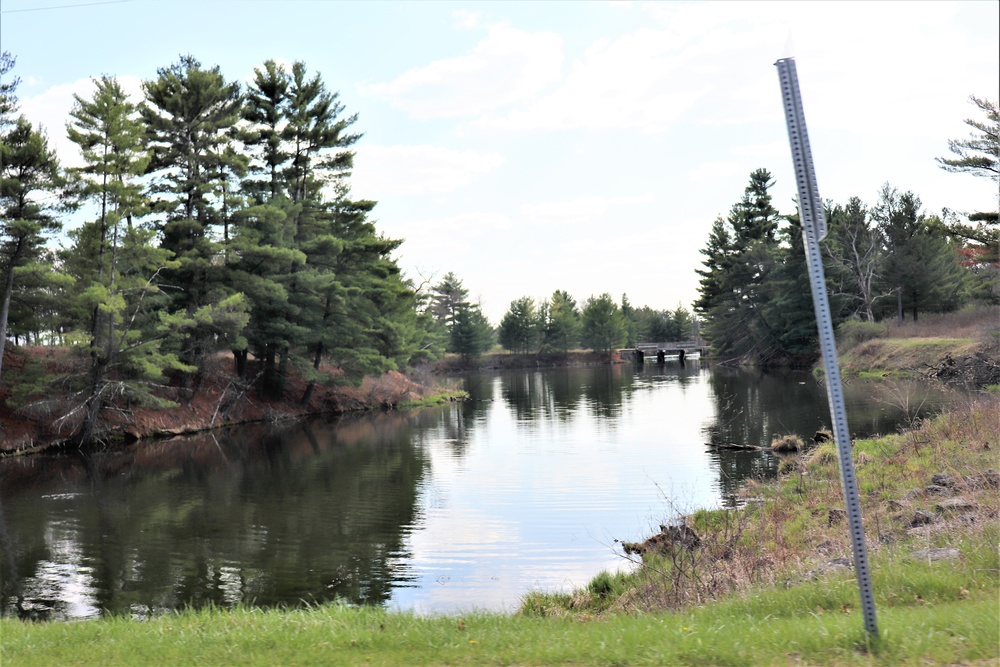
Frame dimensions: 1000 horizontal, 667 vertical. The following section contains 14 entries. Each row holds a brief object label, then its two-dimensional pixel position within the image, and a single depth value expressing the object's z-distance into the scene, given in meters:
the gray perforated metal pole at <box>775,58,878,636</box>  5.36
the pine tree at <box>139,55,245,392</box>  36.69
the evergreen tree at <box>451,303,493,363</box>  102.19
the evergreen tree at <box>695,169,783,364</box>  74.06
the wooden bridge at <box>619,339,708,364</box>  107.44
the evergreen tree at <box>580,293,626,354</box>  115.06
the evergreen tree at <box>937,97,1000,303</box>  35.44
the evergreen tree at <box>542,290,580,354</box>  114.50
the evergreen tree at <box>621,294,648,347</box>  141.12
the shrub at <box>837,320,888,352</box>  55.66
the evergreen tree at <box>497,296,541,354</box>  114.25
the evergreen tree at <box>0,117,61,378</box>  27.89
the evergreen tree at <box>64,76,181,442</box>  29.66
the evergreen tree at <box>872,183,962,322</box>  58.12
